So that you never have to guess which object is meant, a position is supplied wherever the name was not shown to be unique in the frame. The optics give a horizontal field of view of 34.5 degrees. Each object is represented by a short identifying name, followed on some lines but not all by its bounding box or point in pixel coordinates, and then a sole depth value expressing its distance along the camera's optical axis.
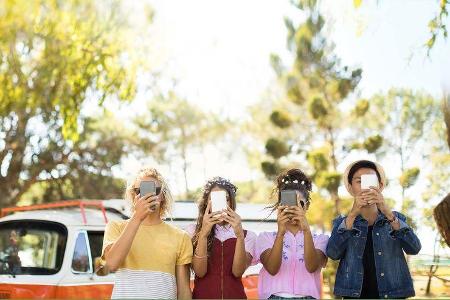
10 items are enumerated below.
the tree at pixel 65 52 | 10.63
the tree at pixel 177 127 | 28.69
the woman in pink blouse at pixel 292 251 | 3.89
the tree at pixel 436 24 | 5.78
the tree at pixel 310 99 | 23.53
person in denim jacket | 3.83
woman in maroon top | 3.84
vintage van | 6.93
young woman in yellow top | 3.55
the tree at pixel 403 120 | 22.59
